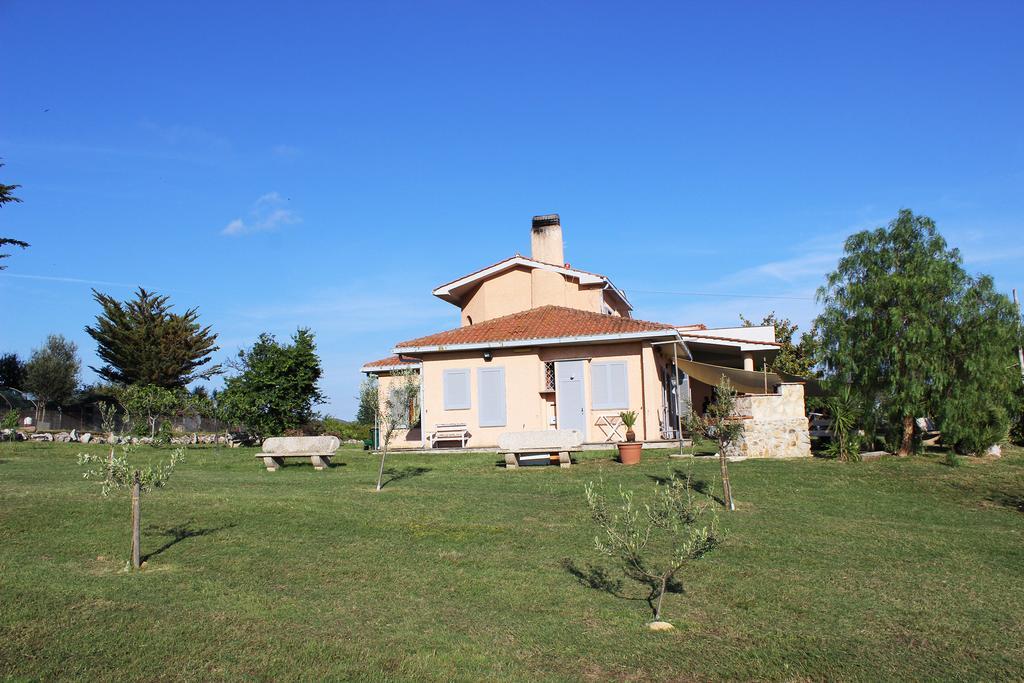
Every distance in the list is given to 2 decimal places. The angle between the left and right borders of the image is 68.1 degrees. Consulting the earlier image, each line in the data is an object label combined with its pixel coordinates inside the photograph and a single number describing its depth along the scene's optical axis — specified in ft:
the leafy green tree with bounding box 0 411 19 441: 85.92
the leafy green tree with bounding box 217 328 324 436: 83.87
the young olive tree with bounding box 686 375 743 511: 38.65
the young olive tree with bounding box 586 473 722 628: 24.36
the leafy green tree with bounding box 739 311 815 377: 124.67
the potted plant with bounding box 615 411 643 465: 54.85
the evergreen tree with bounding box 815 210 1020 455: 58.29
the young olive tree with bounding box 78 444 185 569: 27.27
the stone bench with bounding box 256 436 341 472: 58.39
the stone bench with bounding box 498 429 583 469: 56.34
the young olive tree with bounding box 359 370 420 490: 49.42
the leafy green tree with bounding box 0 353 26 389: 132.67
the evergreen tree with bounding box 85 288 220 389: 132.67
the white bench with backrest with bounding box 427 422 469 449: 73.51
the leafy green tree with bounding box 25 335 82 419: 131.64
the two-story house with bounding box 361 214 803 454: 70.03
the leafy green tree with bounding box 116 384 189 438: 80.23
